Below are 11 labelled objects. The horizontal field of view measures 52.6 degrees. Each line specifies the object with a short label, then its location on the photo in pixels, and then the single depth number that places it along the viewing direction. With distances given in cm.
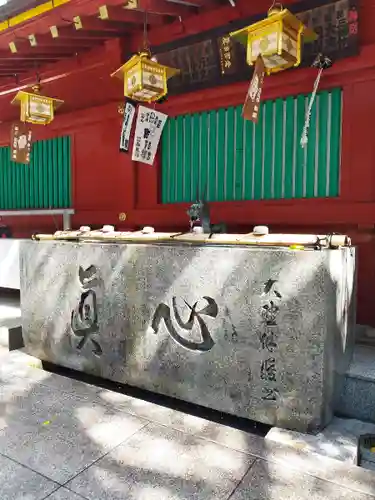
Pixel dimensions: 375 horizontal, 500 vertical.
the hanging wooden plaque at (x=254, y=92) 370
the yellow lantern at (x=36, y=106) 587
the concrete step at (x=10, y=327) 505
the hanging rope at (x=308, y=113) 421
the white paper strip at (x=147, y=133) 537
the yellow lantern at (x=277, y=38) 350
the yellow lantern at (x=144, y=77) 443
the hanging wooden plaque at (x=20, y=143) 663
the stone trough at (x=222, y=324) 291
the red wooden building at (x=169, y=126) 425
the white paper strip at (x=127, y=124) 538
